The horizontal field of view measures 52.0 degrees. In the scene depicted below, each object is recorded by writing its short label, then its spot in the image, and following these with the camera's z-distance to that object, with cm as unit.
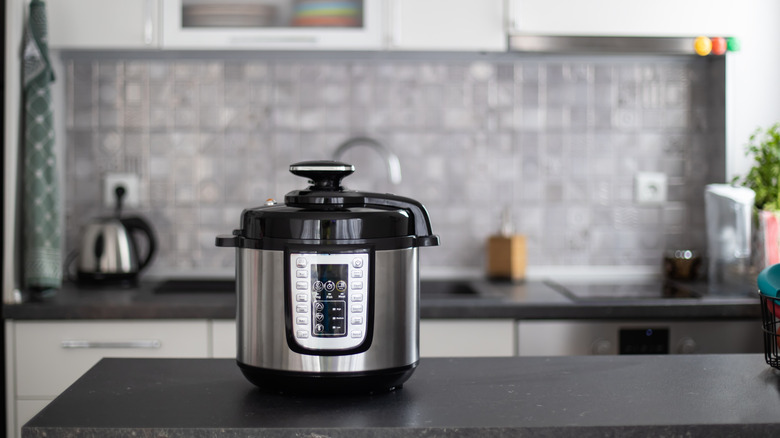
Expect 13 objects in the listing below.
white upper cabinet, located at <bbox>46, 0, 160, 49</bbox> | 237
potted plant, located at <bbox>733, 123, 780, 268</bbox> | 234
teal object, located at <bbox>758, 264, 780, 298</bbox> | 119
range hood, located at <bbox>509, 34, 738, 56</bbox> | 240
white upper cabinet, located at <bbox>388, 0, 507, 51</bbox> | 239
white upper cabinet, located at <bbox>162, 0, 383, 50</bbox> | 238
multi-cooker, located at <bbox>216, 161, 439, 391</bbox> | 104
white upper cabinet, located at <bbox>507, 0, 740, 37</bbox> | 240
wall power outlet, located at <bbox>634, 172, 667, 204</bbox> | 274
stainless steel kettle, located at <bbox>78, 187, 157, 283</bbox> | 243
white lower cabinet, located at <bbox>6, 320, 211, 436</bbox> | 216
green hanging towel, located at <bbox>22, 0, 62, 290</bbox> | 225
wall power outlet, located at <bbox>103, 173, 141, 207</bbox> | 266
